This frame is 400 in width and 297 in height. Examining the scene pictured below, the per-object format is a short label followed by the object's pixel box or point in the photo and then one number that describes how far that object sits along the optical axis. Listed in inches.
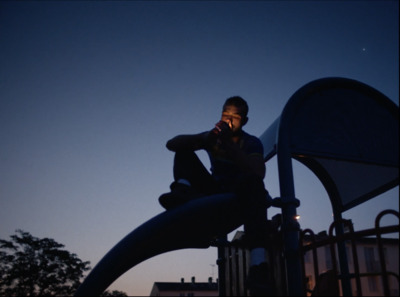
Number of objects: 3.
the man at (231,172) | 106.7
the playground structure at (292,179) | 112.5
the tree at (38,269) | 1343.5
